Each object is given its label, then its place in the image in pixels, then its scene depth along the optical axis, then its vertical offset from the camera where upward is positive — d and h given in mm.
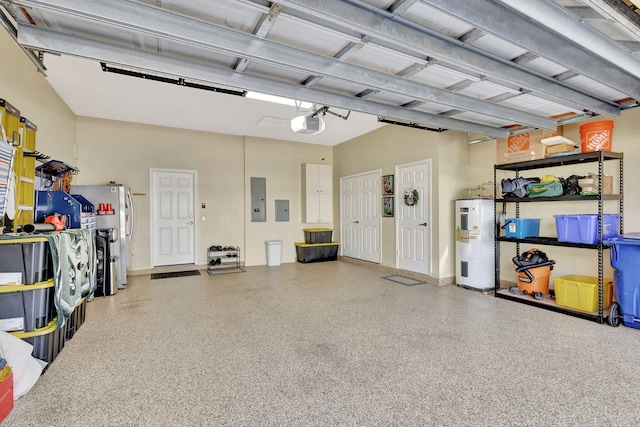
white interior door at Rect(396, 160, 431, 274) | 5746 -157
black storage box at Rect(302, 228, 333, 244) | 7914 -556
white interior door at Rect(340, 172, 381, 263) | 7008 -96
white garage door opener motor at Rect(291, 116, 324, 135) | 4285 +1162
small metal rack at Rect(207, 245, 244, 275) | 6945 -990
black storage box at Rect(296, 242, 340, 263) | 7785 -960
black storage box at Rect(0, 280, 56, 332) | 2404 -695
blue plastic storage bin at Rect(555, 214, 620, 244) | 3820 -200
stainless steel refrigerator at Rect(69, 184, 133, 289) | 5250 +4
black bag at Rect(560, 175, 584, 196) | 4031 +311
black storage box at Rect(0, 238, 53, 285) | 2387 -334
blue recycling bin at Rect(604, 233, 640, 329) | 3443 -713
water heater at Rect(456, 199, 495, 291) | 5129 -509
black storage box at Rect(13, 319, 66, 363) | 2490 -1000
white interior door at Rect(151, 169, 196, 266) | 6617 -85
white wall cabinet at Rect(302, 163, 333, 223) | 8008 +491
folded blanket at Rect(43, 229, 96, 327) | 2555 -473
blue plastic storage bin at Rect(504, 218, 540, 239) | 4625 -232
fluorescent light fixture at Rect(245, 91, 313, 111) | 3624 +1356
